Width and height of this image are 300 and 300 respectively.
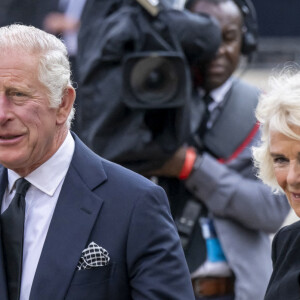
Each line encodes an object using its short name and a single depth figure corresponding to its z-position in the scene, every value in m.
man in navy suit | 5.89
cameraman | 8.89
